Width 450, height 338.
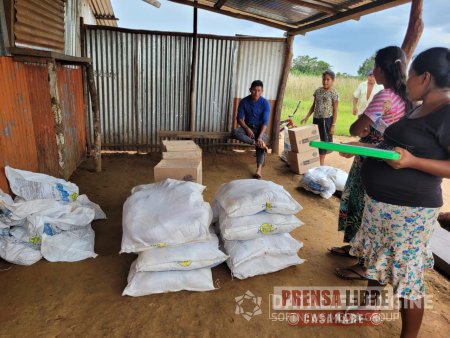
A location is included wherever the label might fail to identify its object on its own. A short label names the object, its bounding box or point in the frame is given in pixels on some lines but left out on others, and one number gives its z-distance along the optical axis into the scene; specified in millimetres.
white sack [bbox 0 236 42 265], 2352
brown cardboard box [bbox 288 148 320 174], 5375
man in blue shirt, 5164
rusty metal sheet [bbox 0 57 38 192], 2662
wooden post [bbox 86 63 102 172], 4516
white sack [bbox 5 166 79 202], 2641
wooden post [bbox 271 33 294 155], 6217
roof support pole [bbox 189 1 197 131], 5836
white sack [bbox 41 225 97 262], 2477
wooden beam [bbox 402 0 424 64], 3102
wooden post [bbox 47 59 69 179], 3264
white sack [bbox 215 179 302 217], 2369
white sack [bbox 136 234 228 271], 2125
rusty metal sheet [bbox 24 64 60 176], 3297
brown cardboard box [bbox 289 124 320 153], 5141
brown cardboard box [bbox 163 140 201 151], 4001
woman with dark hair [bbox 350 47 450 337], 1479
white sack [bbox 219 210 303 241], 2350
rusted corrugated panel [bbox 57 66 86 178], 4203
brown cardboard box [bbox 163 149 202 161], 3650
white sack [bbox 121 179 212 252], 2117
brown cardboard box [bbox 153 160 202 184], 3271
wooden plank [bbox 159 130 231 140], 5977
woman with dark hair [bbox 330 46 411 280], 2092
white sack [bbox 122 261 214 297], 2146
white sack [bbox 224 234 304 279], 2371
